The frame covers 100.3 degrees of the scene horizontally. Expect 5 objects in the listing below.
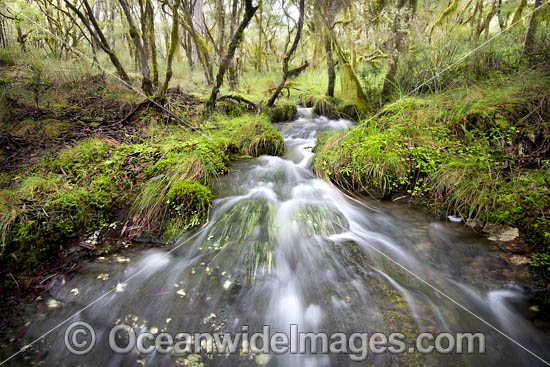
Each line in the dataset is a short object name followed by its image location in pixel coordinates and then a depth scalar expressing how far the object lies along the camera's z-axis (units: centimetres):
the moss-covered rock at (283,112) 694
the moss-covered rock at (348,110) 632
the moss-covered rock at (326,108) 708
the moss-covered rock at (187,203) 265
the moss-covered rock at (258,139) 474
